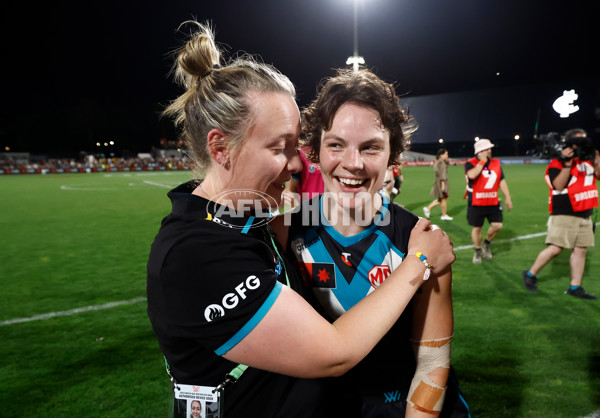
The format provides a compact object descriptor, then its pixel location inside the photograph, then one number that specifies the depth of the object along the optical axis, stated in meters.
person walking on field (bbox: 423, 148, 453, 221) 11.62
